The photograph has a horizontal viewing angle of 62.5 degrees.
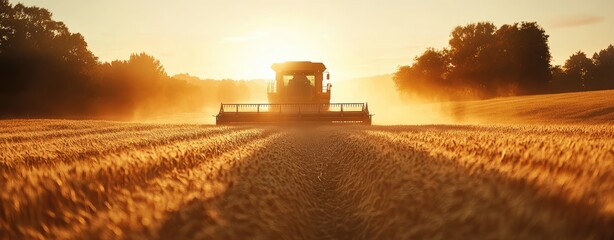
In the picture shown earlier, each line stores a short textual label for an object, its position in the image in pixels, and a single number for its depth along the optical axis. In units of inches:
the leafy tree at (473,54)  2795.3
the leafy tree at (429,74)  3009.4
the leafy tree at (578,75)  3459.6
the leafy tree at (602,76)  3400.6
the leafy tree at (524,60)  2694.4
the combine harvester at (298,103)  1072.8
